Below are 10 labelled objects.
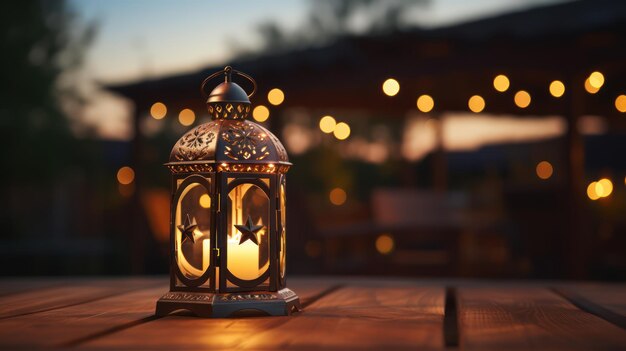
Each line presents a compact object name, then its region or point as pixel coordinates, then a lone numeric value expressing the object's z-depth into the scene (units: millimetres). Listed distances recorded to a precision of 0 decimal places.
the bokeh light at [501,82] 9242
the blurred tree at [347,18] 27562
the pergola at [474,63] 8023
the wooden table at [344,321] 1769
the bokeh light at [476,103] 11477
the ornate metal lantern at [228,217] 2322
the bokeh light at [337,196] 24078
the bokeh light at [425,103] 11070
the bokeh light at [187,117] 12016
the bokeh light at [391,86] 8898
